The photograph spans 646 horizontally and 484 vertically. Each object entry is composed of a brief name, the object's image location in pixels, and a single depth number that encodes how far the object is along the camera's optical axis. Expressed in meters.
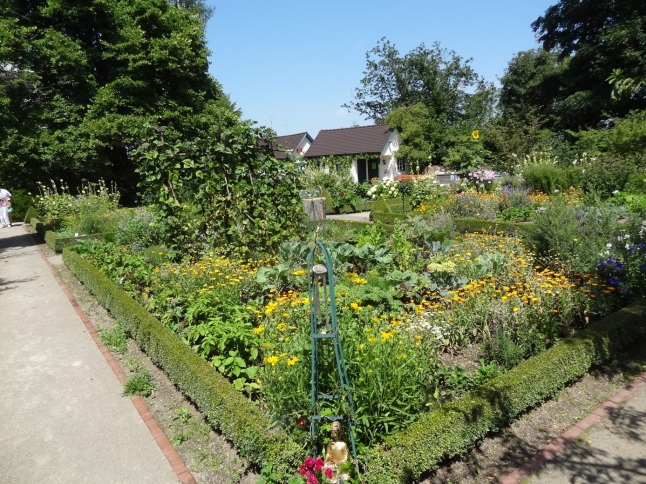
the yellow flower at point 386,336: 3.52
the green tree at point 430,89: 46.09
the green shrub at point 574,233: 6.15
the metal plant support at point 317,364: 2.94
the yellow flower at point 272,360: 3.33
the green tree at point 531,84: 32.78
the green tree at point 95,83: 17.84
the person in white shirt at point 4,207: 20.65
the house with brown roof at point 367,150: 34.09
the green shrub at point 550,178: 14.92
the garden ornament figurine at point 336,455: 2.91
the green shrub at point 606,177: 14.28
